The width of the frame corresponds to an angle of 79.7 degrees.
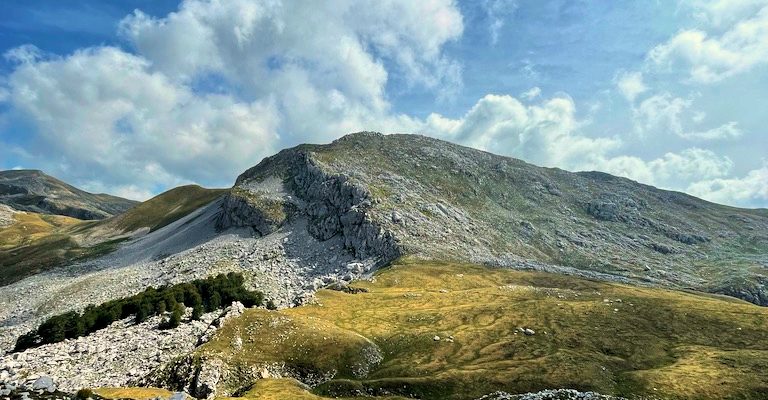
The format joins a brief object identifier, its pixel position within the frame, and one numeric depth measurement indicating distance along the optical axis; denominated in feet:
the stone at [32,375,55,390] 122.66
